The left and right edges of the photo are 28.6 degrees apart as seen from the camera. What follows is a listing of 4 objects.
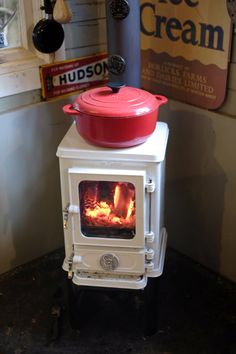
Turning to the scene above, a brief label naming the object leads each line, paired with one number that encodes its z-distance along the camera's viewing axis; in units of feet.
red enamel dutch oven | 5.21
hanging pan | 6.18
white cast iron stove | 5.32
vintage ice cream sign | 5.89
